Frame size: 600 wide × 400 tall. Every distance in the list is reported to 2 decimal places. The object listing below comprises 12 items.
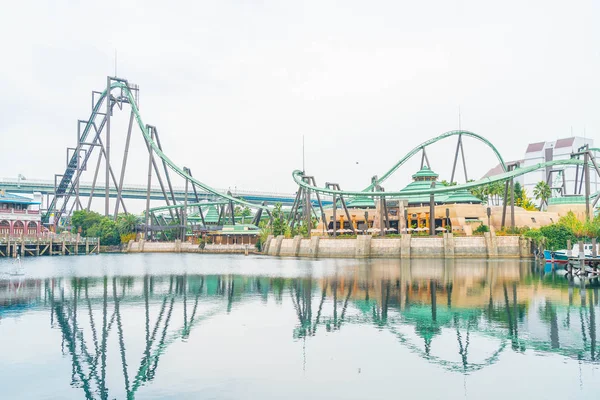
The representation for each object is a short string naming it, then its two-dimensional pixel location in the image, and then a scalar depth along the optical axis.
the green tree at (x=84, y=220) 127.88
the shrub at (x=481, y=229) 82.89
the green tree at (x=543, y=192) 100.06
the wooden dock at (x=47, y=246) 91.62
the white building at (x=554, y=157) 145.62
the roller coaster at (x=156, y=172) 85.12
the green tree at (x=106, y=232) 122.50
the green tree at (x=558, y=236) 67.81
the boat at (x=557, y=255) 62.79
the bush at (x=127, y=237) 123.07
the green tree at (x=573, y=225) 63.84
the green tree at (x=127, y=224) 123.75
